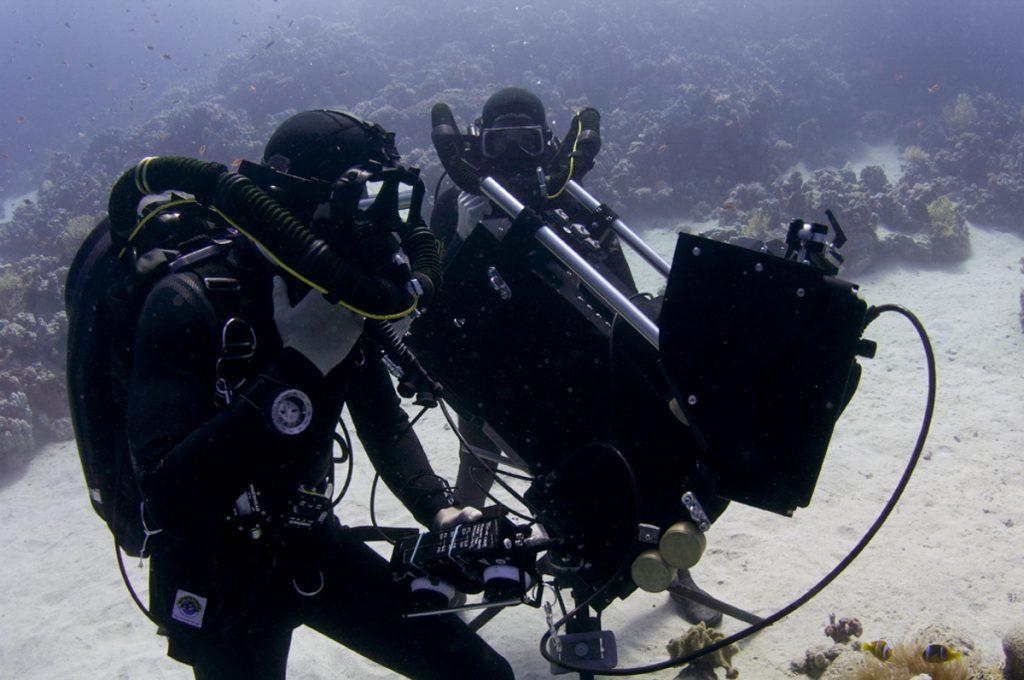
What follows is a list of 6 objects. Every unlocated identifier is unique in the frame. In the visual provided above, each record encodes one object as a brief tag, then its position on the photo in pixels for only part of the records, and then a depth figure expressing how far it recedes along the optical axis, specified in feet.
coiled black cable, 5.20
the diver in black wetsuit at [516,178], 12.85
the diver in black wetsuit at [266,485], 5.49
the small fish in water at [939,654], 9.07
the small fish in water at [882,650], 9.45
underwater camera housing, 5.66
